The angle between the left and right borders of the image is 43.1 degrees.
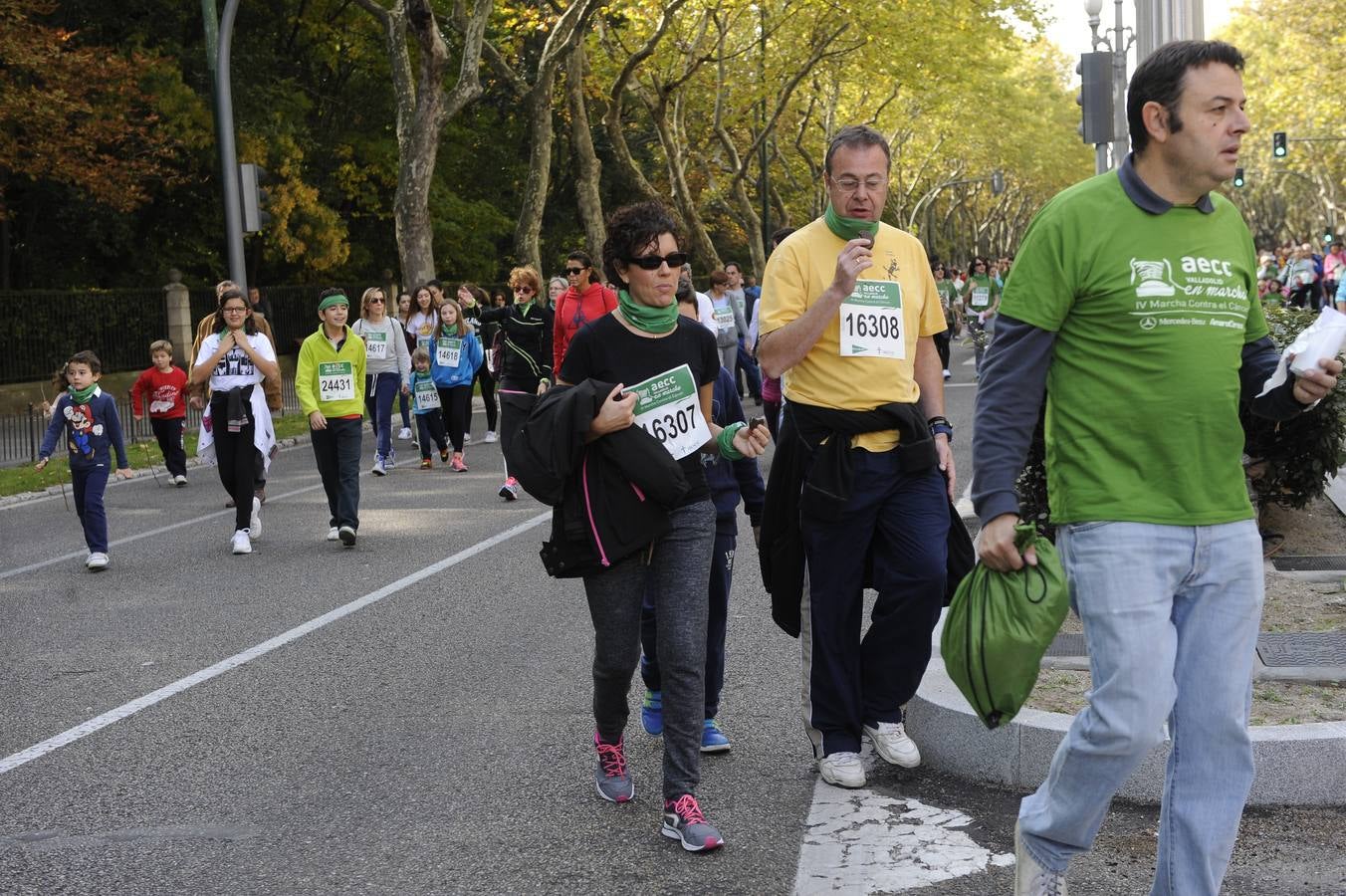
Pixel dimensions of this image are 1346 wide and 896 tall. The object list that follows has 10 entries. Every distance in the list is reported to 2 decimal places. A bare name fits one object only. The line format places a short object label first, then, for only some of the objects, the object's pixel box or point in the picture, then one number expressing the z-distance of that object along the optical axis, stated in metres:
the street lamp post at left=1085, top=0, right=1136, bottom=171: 12.34
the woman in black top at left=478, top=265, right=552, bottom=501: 11.95
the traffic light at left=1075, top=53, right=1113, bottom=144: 12.52
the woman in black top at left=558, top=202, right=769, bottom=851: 4.70
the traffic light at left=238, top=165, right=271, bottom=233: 22.16
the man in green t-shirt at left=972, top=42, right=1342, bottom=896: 3.41
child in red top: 15.92
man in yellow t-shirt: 5.04
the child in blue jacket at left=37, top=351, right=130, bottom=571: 10.73
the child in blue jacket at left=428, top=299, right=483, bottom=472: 16.17
